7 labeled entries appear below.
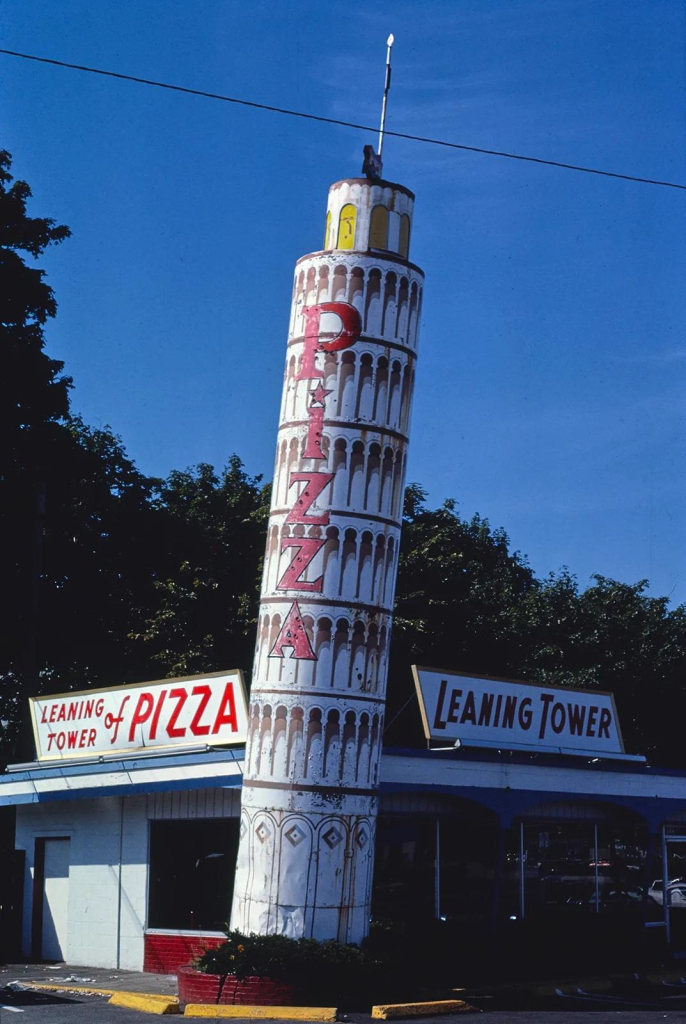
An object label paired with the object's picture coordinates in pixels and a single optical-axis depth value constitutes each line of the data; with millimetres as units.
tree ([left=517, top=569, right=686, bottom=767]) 49562
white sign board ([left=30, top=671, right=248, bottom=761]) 22484
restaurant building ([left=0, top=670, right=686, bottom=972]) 22453
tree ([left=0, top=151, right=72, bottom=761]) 35750
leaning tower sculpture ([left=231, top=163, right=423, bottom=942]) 19484
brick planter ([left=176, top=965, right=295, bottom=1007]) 17812
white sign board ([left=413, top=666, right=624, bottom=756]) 23578
